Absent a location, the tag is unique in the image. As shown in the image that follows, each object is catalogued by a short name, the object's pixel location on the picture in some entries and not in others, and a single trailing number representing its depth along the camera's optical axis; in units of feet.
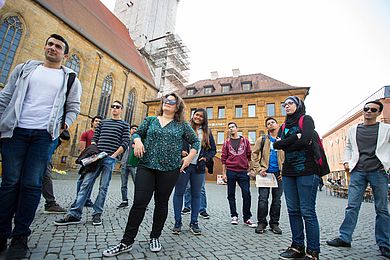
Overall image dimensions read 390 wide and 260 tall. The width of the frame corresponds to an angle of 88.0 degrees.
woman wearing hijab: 7.52
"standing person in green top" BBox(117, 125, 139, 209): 16.49
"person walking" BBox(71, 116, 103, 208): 15.44
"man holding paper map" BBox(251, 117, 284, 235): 11.89
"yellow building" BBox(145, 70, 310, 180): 72.28
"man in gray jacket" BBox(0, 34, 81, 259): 6.49
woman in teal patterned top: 7.34
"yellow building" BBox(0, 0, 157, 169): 49.34
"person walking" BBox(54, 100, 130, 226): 10.84
